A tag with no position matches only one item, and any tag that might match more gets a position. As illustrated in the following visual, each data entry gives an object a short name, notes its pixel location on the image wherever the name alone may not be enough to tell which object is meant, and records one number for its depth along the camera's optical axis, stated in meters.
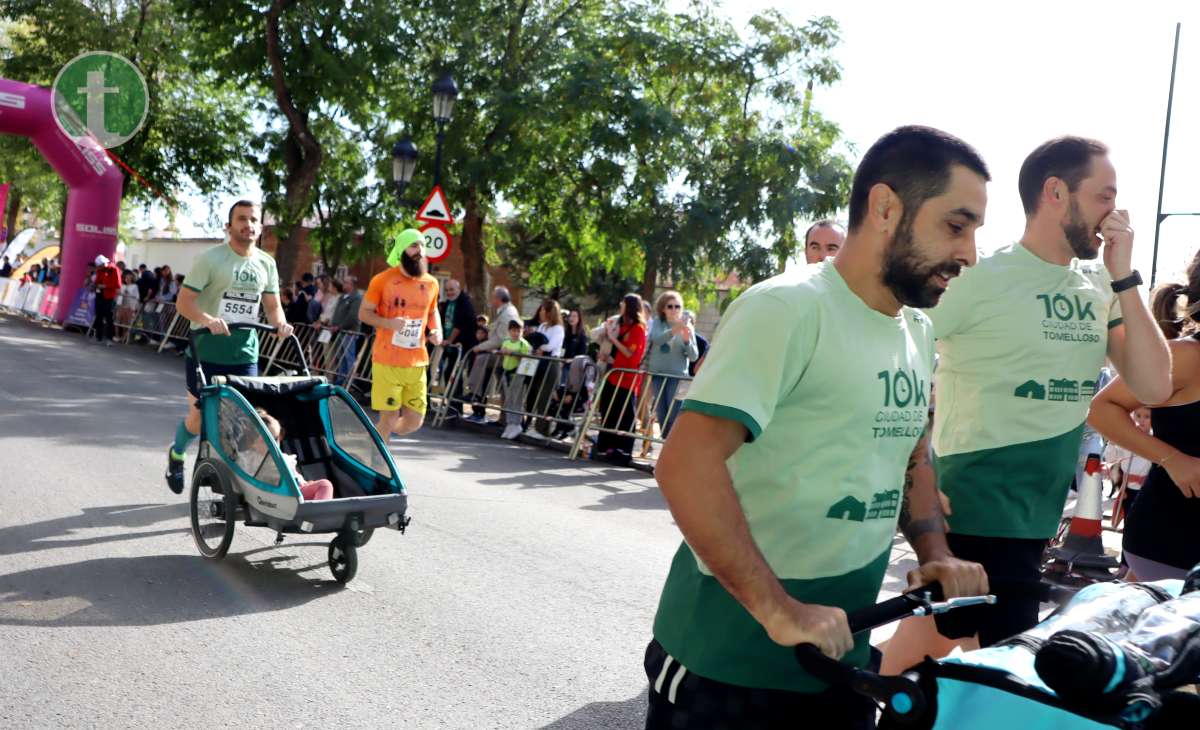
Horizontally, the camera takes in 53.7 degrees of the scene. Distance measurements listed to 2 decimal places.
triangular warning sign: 16.61
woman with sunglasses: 12.99
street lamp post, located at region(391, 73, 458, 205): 18.48
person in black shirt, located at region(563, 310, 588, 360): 16.47
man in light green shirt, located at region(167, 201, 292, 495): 7.60
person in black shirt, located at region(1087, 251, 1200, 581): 3.54
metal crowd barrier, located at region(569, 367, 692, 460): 12.45
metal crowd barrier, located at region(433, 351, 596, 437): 13.97
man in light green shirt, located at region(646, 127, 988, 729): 2.04
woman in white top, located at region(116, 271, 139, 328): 26.55
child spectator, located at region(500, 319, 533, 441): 14.58
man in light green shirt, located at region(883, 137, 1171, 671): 3.36
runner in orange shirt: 9.12
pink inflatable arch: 27.77
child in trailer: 6.14
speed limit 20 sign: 16.65
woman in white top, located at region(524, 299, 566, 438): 14.24
